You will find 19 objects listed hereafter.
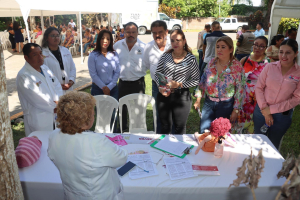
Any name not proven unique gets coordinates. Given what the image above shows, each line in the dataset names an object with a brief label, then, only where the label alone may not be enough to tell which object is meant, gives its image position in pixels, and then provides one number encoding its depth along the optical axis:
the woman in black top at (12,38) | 11.71
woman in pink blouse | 2.68
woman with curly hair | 1.36
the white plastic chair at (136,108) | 3.33
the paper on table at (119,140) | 2.47
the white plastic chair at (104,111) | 3.34
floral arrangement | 2.16
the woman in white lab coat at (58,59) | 3.60
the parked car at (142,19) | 18.44
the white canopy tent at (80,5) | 5.41
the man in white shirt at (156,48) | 3.52
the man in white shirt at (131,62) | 3.91
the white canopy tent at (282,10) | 5.64
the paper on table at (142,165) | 1.96
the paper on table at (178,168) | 1.96
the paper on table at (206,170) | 1.99
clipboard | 2.25
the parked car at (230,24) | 22.45
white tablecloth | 1.84
